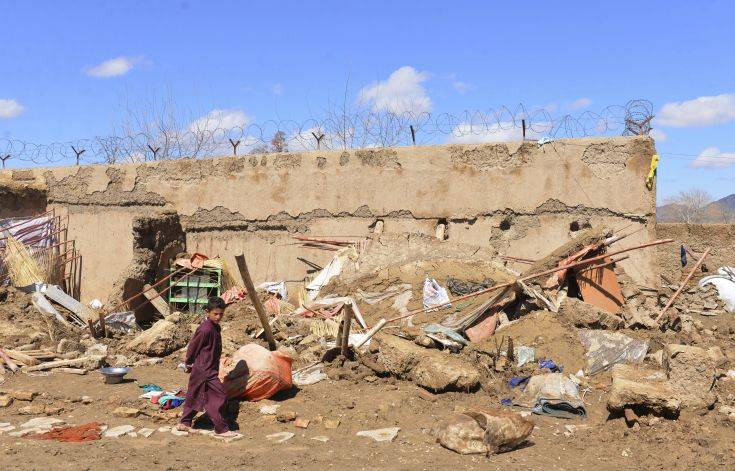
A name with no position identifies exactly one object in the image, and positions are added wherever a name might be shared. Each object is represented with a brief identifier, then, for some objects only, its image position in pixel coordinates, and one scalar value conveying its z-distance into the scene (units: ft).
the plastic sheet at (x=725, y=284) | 36.24
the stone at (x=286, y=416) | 21.72
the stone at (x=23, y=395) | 23.98
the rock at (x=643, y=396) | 20.49
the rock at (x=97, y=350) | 30.68
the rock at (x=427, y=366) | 23.59
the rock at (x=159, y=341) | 29.91
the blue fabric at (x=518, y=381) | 24.41
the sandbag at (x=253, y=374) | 22.70
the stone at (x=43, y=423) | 21.20
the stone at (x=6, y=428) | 20.73
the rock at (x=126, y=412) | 22.03
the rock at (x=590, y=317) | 27.91
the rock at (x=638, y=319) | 28.66
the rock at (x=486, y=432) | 18.90
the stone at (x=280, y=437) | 20.34
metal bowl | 25.67
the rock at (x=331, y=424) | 21.26
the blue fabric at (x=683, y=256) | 40.24
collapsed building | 24.89
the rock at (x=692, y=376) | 21.25
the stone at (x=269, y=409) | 22.27
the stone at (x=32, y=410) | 22.63
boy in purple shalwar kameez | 20.98
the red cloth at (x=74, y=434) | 19.86
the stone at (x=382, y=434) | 20.21
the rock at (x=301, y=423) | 21.36
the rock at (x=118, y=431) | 20.42
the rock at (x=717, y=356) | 25.35
